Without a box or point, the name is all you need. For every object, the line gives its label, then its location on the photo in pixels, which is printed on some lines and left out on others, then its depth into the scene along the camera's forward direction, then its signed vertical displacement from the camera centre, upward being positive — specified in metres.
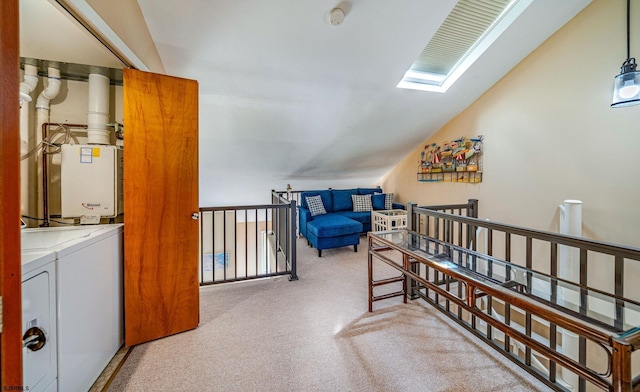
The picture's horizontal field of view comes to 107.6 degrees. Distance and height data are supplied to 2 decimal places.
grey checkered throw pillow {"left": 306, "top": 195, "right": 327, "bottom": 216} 4.62 -0.21
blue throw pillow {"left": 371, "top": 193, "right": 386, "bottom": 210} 5.31 -0.15
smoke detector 2.05 +1.58
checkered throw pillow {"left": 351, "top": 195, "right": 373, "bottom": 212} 5.17 -0.19
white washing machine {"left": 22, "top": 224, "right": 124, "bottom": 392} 1.27 -0.63
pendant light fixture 1.89 +0.90
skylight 2.54 +1.90
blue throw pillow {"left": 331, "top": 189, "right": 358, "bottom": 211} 5.17 -0.12
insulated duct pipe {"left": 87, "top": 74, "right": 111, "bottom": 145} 1.87 +0.67
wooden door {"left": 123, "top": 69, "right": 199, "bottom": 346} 1.77 -0.08
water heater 1.76 +0.10
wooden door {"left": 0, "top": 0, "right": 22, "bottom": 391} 0.60 -0.02
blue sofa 3.82 -0.45
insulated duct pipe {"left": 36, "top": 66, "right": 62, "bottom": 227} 1.81 +0.69
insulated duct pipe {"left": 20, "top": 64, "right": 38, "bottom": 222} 1.74 +0.51
